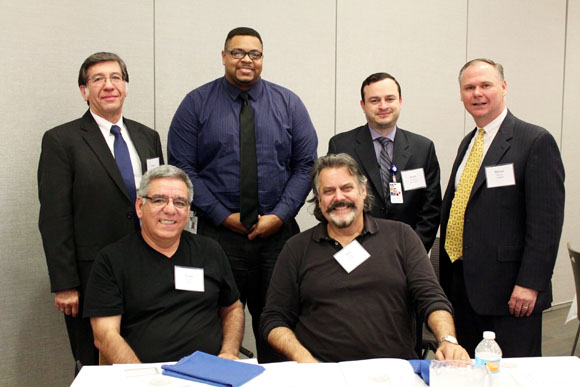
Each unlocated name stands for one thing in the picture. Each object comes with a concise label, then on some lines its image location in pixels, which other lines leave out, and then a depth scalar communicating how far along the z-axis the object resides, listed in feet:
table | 5.47
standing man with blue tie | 8.64
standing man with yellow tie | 8.29
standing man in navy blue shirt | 9.58
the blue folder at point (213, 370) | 5.45
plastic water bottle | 5.59
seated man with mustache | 7.34
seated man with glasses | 7.29
